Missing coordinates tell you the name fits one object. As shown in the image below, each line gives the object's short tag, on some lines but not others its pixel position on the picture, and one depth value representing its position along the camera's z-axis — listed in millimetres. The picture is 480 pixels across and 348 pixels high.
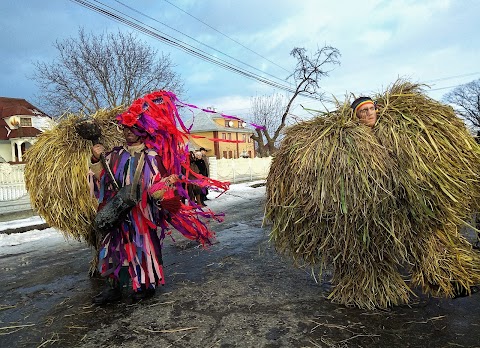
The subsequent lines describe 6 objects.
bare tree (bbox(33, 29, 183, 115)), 22359
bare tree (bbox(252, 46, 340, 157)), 32625
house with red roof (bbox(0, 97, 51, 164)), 33000
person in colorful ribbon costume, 3565
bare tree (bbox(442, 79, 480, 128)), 53425
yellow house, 52581
